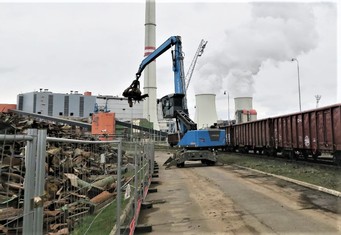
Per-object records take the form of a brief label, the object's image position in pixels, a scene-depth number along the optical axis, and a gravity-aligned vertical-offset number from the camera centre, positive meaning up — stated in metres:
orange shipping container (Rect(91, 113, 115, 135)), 29.41 +2.05
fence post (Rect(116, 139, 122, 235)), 4.19 -0.63
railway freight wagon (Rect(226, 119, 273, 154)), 20.70 +0.65
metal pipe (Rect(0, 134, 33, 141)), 1.54 +0.04
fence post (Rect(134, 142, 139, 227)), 6.03 -0.75
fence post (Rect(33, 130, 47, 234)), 1.78 -0.19
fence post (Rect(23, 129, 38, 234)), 1.71 -0.19
